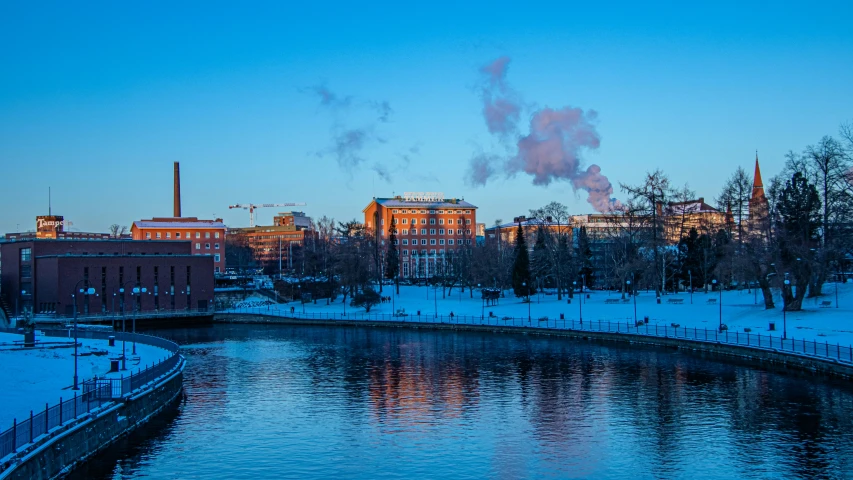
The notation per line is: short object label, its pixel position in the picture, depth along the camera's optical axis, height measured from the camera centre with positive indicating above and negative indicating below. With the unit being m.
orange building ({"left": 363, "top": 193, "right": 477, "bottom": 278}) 174.50 +9.76
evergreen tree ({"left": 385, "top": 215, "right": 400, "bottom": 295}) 134.46 +1.12
